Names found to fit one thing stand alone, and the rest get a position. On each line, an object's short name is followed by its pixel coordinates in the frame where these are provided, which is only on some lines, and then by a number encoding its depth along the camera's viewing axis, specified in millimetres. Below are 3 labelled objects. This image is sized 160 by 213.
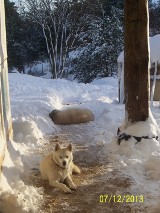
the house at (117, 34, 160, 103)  9383
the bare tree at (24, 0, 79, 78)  19828
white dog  4375
